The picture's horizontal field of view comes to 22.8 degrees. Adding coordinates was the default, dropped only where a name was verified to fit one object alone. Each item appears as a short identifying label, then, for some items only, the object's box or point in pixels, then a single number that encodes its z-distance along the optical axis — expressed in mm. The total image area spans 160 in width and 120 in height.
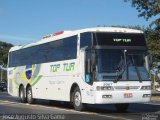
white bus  15973
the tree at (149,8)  35598
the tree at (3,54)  80835
